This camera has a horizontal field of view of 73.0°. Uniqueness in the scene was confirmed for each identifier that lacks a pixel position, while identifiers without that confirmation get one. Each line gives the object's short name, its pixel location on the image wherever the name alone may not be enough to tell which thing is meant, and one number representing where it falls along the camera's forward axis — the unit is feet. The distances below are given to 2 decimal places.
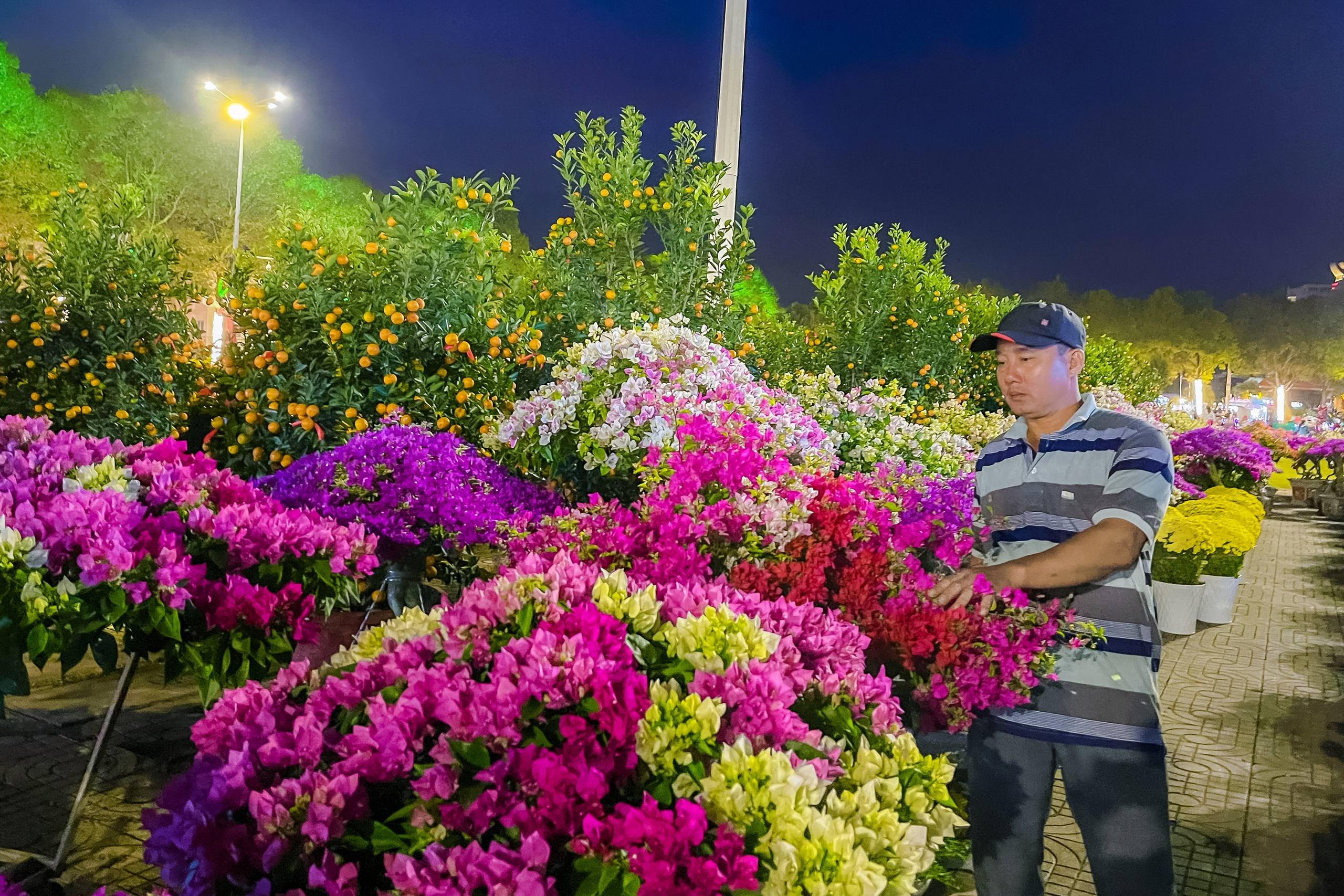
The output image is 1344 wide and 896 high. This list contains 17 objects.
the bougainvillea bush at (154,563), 7.04
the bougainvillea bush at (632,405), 11.62
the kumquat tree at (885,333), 34.96
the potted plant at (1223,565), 26.43
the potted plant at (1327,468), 60.70
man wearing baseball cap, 7.14
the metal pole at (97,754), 9.45
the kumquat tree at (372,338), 15.96
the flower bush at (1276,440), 77.30
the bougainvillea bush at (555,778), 3.89
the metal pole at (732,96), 36.50
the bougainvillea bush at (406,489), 11.24
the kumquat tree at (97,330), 23.12
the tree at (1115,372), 61.57
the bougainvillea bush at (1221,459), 37.11
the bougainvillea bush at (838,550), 7.07
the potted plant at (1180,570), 25.62
